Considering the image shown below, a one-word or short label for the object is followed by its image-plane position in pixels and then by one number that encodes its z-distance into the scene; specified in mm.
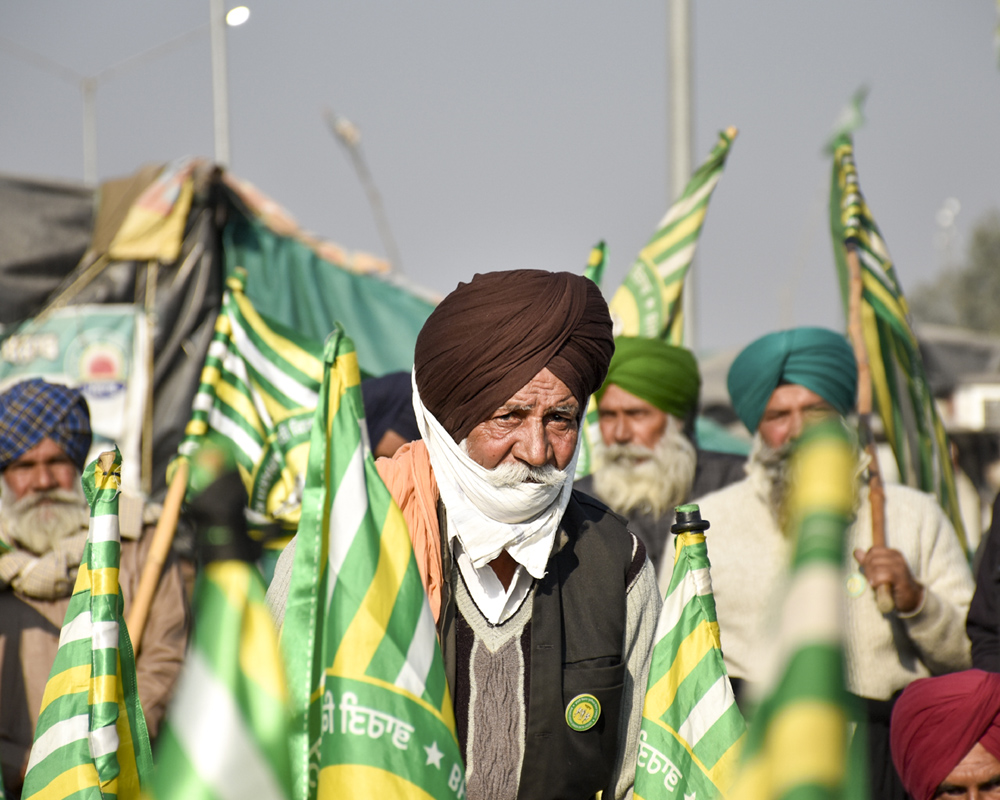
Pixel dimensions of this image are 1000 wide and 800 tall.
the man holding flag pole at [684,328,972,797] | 3217
